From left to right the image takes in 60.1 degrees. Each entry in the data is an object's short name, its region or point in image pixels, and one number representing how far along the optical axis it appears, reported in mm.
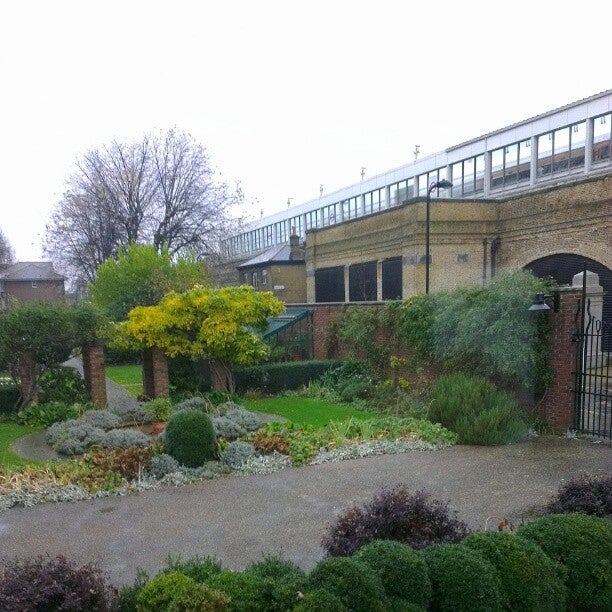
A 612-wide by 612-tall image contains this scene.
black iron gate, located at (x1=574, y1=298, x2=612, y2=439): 8906
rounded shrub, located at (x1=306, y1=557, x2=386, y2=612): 2869
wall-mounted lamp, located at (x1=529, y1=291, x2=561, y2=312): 8859
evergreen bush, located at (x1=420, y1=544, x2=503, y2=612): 3168
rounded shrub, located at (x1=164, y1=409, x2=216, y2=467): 7590
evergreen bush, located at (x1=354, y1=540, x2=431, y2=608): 3121
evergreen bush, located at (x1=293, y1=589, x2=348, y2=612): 2736
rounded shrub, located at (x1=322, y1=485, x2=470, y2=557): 3955
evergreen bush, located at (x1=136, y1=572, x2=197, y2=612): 2867
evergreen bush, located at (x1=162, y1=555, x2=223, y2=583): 3293
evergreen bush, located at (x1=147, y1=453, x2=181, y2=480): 7273
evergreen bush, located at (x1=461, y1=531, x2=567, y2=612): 3293
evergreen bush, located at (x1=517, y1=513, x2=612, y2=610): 3556
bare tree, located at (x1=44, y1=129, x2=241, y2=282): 28406
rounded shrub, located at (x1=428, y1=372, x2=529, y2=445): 8789
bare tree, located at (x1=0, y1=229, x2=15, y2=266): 43062
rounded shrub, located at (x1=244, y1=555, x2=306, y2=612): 2875
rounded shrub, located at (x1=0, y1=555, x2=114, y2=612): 2812
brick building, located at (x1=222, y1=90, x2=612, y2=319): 16812
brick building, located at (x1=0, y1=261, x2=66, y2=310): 52500
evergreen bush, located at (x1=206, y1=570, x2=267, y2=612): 2877
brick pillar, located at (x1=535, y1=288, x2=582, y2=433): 9203
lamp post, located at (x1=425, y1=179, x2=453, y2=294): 16203
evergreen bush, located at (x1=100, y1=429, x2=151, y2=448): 8492
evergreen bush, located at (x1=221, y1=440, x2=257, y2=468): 7727
